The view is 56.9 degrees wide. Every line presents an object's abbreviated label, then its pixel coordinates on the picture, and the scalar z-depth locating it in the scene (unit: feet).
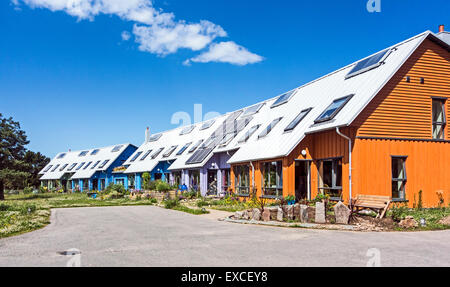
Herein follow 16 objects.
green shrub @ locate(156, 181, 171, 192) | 103.86
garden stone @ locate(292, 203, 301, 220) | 47.39
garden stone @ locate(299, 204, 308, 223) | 45.01
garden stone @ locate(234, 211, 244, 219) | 52.54
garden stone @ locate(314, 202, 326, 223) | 44.12
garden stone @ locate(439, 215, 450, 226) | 43.21
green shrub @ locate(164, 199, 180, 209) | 77.30
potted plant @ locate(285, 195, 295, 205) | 61.52
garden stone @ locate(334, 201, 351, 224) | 43.21
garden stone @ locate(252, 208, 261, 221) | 49.01
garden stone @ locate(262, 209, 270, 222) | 48.07
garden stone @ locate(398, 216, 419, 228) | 41.56
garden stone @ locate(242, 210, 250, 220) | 51.43
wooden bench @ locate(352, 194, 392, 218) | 45.34
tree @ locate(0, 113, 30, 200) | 113.91
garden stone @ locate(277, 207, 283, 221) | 47.42
